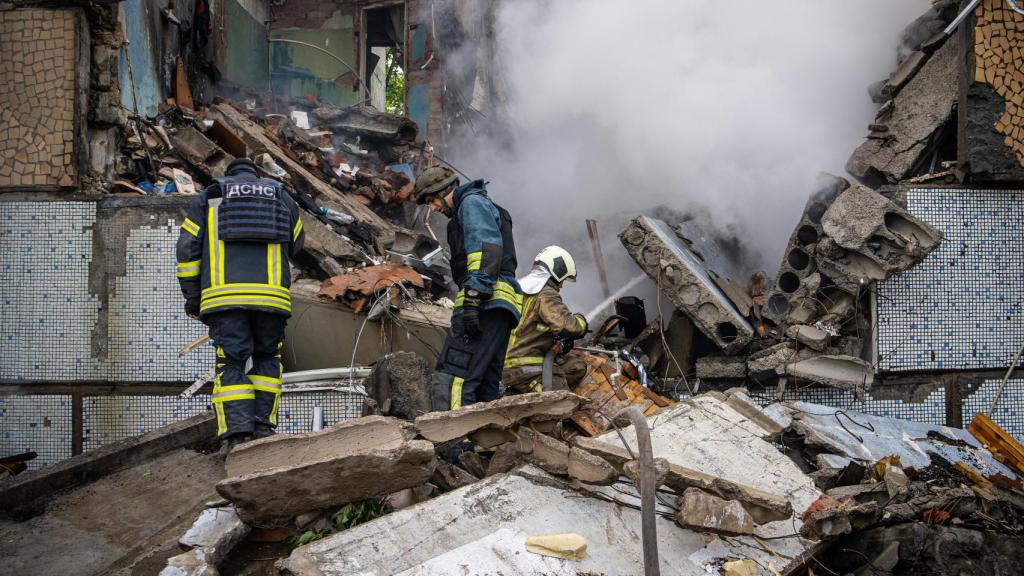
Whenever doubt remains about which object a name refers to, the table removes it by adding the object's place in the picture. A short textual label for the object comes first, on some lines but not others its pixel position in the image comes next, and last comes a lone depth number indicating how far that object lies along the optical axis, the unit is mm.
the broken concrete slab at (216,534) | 3188
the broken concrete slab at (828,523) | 3691
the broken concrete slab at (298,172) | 7848
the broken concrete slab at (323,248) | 6500
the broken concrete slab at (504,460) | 3922
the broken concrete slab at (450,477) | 3803
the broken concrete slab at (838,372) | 6293
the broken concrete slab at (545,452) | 3764
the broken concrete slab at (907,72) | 6906
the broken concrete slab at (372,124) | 10344
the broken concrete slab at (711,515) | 3434
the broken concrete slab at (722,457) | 3604
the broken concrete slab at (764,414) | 5155
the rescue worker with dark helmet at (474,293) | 4895
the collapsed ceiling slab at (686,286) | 6504
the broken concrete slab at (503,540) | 2977
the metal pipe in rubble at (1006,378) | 6617
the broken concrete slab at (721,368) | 6570
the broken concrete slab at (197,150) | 7168
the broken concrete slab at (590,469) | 3557
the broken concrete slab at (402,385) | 5289
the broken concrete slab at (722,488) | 3559
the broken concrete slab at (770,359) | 6402
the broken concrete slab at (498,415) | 3764
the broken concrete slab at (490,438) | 3979
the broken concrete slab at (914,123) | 6645
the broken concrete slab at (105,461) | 3887
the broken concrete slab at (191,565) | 2988
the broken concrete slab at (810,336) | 6336
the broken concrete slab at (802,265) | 6512
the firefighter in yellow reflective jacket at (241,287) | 4234
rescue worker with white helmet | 5605
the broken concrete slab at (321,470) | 3242
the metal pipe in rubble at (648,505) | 2719
